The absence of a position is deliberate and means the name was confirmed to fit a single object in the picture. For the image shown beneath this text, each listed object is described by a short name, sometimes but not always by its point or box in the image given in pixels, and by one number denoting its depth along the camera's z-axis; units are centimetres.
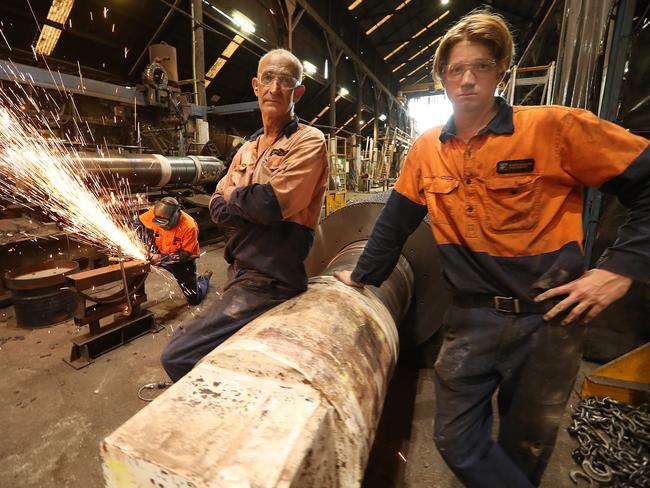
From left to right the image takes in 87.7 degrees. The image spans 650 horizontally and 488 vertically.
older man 160
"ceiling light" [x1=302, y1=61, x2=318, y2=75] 1172
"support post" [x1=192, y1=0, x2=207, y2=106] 718
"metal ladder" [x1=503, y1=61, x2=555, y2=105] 453
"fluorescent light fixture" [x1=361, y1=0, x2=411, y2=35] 1466
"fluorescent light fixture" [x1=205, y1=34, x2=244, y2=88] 1012
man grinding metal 381
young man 110
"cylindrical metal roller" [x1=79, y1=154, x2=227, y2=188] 421
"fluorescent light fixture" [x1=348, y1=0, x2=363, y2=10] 1379
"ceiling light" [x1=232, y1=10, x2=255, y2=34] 895
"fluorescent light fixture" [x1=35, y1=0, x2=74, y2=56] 705
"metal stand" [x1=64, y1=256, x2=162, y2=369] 281
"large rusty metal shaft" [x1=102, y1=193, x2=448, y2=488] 62
